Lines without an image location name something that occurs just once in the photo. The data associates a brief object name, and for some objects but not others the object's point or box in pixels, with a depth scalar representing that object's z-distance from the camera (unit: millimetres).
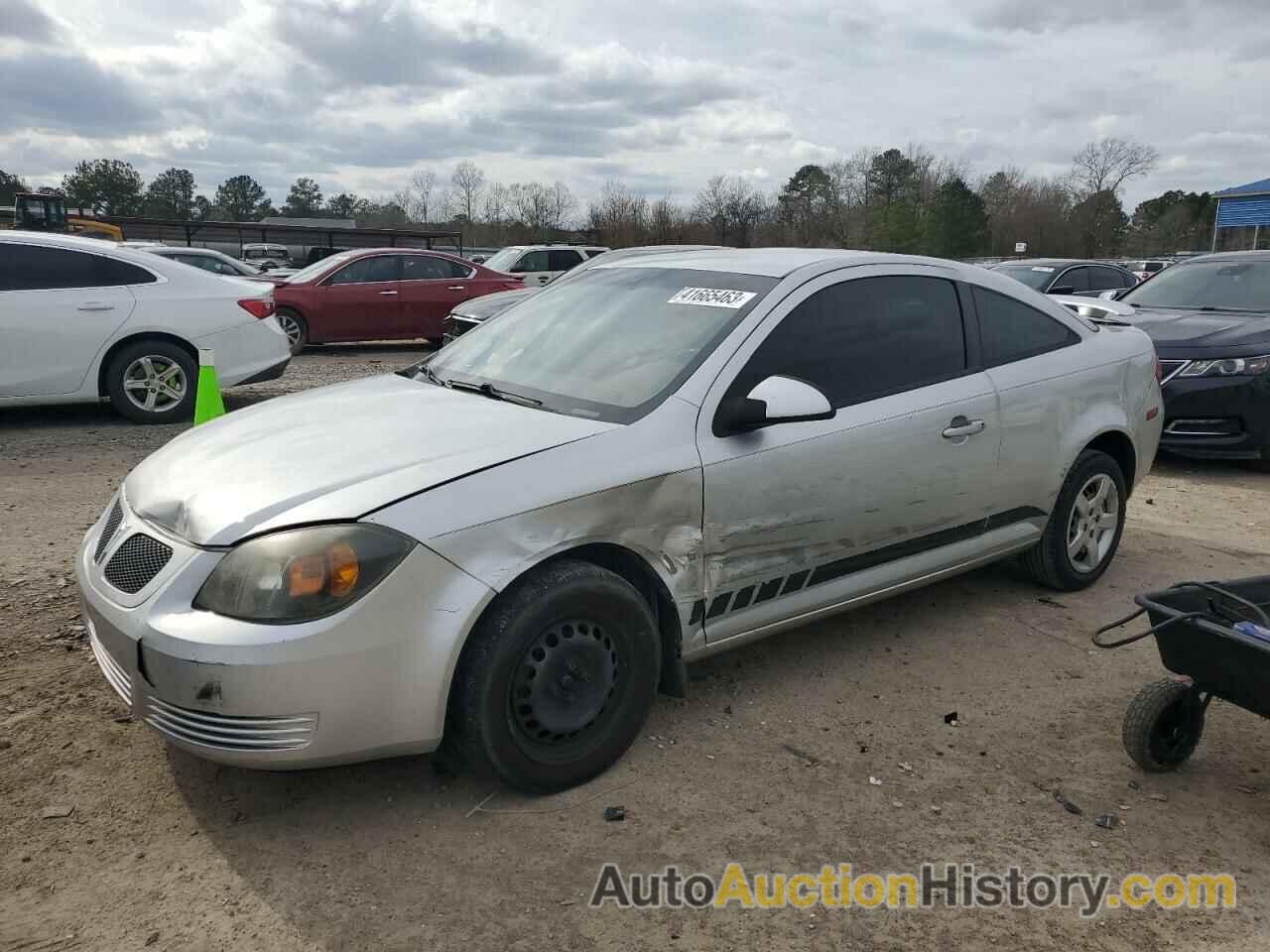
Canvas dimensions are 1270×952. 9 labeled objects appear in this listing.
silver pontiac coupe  2672
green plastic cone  6176
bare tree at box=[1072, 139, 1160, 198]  71662
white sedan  7844
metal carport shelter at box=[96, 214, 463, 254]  38250
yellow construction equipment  29031
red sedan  14180
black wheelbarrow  2922
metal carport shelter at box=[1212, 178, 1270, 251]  49656
